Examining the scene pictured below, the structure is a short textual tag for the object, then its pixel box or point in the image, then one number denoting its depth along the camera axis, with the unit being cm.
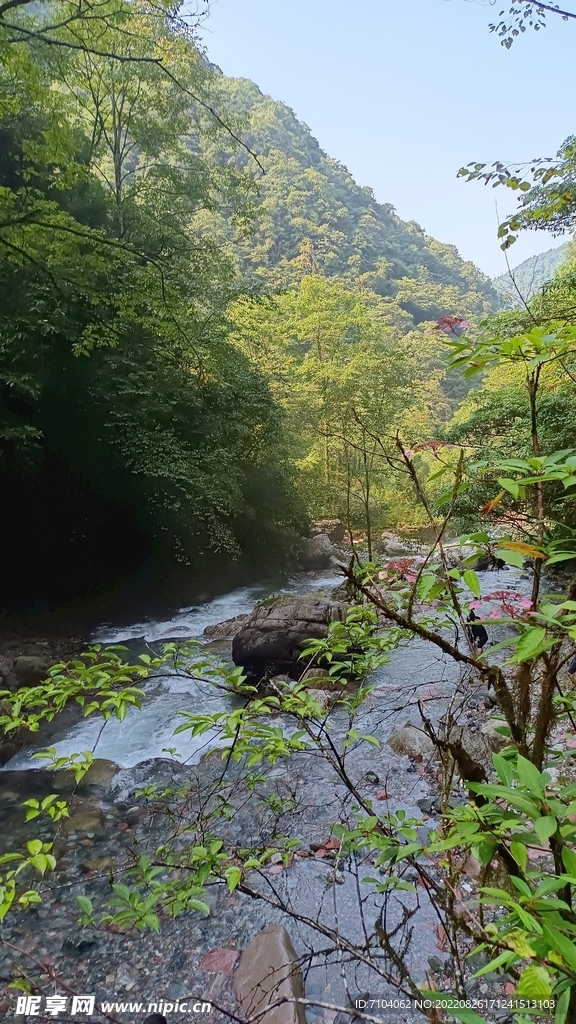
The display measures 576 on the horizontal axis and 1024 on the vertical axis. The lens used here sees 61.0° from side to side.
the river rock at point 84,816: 329
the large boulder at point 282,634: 528
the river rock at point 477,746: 338
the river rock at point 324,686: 481
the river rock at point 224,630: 692
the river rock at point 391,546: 1142
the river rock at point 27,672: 519
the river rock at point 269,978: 196
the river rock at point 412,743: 378
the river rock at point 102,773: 383
